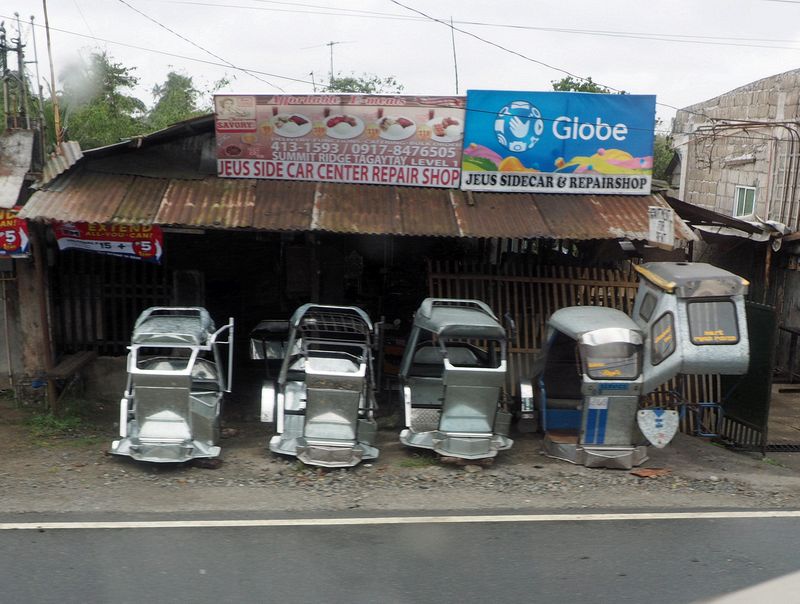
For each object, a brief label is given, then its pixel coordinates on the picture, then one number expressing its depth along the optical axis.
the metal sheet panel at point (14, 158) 9.66
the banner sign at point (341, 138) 10.25
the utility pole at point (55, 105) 12.79
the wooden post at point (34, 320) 9.52
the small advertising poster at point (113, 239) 9.34
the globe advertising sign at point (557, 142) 10.51
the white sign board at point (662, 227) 9.80
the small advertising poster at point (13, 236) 9.38
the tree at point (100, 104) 21.45
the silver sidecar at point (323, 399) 7.88
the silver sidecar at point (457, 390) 8.14
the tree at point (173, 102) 32.64
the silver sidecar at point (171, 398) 7.59
